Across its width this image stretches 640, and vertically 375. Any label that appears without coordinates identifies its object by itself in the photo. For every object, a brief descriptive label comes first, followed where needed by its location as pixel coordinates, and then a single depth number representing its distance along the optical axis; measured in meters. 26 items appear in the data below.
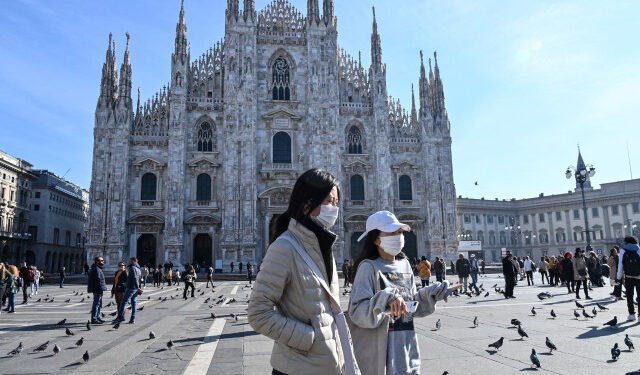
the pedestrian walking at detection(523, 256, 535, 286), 20.91
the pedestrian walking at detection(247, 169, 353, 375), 2.45
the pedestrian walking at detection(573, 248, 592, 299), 13.70
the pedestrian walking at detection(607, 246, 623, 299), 13.10
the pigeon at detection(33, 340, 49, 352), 7.21
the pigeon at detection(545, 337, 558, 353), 6.35
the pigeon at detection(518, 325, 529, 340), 7.39
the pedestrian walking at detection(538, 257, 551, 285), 21.83
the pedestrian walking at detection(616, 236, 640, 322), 9.40
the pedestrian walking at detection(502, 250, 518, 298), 14.80
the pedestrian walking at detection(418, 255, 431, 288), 16.18
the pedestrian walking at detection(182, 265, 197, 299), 16.77
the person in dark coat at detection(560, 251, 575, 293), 15.72
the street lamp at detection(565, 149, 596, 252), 23.77
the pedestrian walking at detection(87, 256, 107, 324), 10.74
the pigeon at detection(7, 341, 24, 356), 7.10
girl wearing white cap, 3.10
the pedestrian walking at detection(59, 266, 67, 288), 25.72
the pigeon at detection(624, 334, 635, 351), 6.38
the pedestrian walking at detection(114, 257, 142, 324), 10.52
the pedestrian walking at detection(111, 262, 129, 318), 10.95
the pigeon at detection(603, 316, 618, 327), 8.42
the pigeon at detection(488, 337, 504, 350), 6.47
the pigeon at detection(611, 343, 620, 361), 5.84
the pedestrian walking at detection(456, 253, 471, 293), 16.00
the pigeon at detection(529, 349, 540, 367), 5.53
